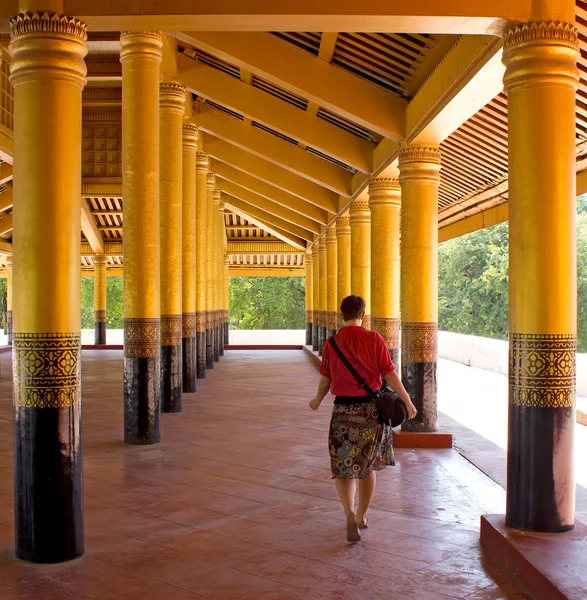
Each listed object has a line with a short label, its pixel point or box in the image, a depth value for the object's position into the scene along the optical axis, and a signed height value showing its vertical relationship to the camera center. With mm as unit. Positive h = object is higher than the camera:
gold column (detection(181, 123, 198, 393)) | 12422 +880
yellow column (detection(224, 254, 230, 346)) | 27047 +682
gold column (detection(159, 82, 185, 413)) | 10195 +953
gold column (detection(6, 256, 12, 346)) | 28859 +1077
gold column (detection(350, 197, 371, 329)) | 13742 +1092
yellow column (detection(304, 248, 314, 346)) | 26562 +622
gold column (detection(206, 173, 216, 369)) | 17359 +1043
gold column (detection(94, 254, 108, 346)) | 26312 +468
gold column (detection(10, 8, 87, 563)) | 4570 +58
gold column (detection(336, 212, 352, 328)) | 16594 +1174
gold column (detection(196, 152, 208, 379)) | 14594 +959
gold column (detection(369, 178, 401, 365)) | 10344 +693
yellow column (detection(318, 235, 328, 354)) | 20828 +581
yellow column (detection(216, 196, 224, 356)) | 21214 +911
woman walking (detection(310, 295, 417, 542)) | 4797 -609
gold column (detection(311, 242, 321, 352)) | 22650 +380
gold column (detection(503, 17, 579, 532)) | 4738 +192
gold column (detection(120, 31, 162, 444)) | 8148 +868
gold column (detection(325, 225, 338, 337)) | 19234 +738
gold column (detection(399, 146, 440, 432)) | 8375 +334
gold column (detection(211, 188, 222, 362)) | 18609 +1104
